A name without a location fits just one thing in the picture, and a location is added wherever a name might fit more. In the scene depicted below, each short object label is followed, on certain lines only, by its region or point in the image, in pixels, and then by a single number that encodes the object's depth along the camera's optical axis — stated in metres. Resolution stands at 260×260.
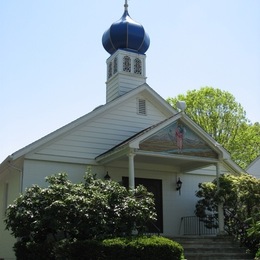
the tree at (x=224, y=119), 33.53
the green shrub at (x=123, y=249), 10.85
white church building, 15.91
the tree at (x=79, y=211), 12.41
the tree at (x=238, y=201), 15.78
